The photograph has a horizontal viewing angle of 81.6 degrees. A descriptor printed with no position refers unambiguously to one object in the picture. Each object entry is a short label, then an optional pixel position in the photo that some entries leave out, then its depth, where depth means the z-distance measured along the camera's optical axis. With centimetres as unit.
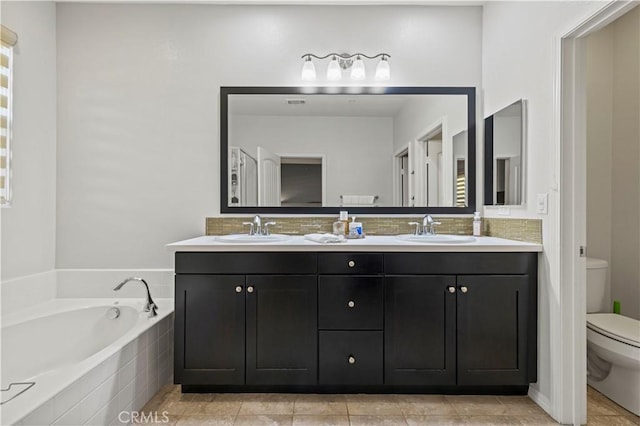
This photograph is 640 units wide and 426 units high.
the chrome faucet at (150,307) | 223
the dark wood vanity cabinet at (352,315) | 201
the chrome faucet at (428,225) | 253
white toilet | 189
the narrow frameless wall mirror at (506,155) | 215
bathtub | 136
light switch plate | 192
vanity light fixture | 255
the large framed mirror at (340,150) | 259
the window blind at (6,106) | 215
